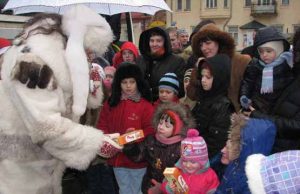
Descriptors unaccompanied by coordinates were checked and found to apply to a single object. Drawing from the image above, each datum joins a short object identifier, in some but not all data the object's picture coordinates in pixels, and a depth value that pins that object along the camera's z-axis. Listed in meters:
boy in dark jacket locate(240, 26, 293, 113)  3.62
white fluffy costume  2.71
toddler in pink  3.31
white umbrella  3.98
